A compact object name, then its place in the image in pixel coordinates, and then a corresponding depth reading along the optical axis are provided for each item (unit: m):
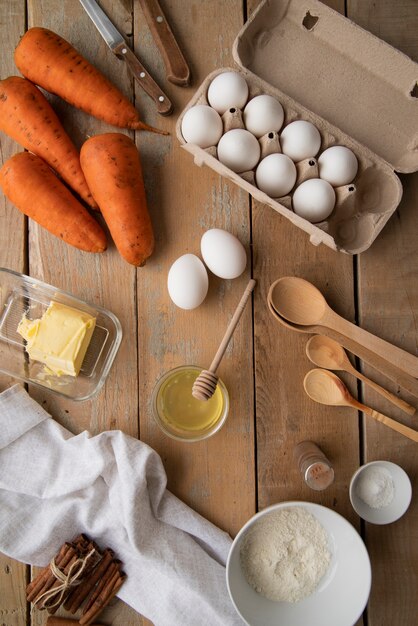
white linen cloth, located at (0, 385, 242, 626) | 1.00
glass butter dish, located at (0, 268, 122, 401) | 1.04
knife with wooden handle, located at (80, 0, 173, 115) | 1.04
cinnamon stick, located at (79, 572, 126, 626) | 1.00
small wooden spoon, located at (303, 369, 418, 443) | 1.01
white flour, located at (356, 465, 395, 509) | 1.00
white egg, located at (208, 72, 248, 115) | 0.96
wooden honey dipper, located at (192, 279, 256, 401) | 0.94
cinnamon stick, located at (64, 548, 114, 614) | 1.01
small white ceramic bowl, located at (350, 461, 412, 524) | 1.00
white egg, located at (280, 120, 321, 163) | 0.95
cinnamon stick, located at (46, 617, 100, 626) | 1.01
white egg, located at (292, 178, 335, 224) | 0.94
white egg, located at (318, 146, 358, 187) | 0.95
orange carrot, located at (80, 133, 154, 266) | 0.98
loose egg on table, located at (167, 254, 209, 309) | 0.99
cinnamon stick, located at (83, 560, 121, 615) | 1.01
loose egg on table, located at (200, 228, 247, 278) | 0.98
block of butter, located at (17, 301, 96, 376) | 0.98
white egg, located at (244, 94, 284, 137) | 0.96
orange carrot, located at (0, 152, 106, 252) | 1.01
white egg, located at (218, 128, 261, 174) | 0.94
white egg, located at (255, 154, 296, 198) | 0.94
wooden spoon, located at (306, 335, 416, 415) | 1.02
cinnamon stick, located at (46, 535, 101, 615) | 0.99
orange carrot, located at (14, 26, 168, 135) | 1.01
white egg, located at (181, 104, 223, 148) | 0.95
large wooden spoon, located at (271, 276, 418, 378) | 1.01
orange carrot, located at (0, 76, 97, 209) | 1.01
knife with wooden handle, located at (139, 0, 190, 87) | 1.04
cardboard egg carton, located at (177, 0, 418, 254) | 0.98
